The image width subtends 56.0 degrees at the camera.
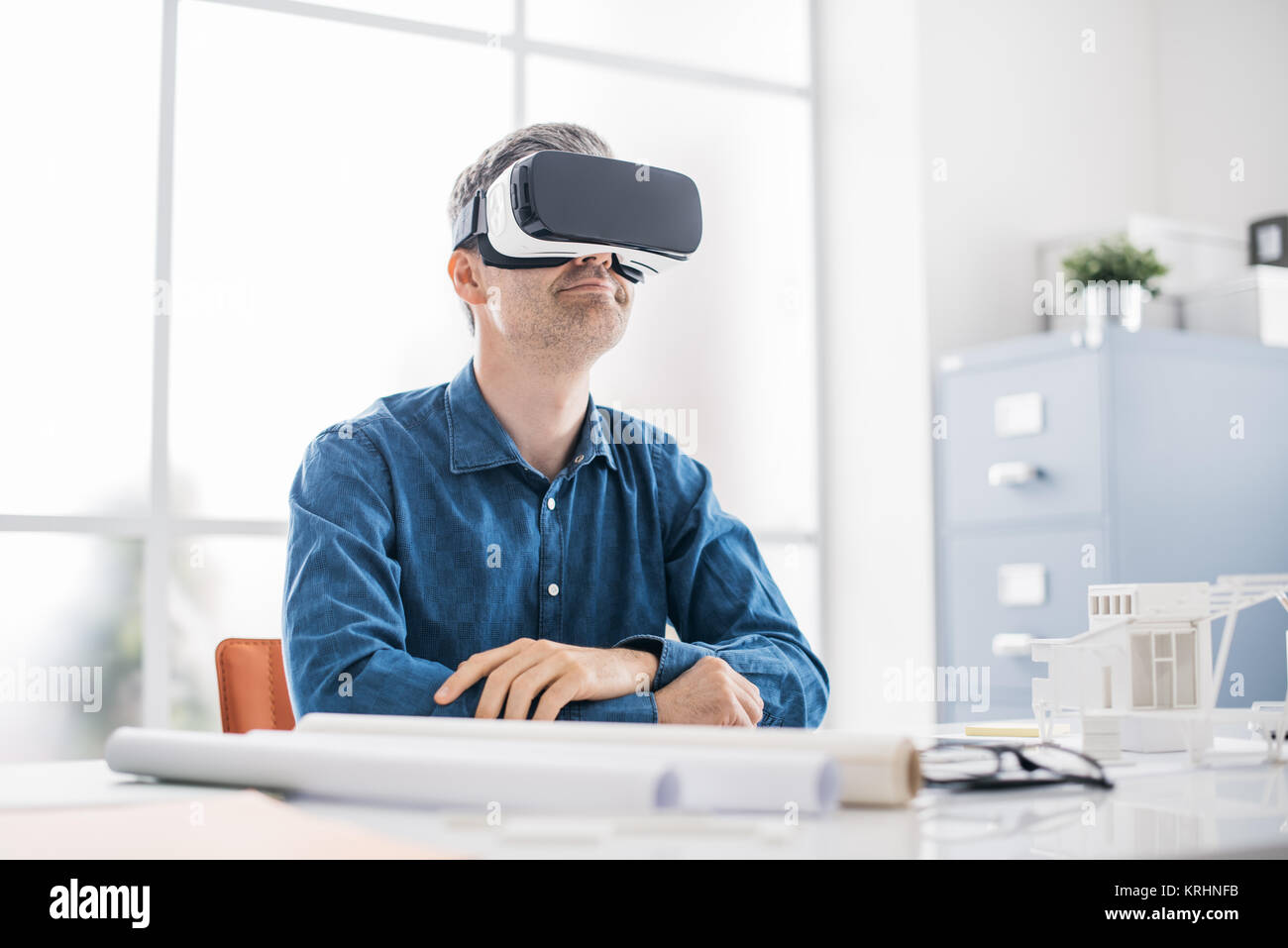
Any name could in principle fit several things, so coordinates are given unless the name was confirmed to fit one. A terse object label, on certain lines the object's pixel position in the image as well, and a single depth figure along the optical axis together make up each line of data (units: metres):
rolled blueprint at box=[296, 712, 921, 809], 0.63
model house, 0.93
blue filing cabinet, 2.84
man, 1.19
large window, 2.82
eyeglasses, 0.75
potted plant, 3.04
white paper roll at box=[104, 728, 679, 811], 0.61
